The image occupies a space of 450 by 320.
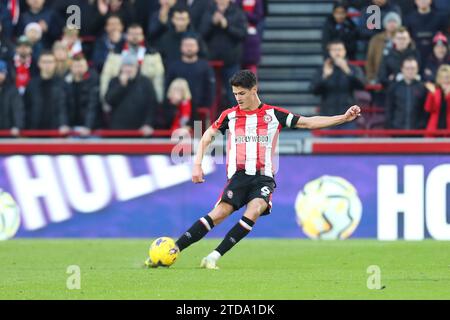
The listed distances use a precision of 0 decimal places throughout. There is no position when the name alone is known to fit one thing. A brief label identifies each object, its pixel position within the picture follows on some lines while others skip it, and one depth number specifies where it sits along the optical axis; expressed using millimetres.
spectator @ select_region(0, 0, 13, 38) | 20955
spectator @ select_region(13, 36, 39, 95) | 19578
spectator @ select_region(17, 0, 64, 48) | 20641
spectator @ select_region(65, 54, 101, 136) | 19188
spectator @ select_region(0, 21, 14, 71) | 19953
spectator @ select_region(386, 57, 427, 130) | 18672
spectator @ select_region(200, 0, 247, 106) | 19875
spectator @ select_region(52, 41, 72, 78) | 19484
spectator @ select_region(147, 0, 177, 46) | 20156
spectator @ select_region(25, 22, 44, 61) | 20234
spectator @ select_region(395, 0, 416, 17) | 20969
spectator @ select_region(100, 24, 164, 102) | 19219
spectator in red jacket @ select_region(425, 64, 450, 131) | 18609
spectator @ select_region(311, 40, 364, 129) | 18875
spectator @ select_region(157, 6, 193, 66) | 19656
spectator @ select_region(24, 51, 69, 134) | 19172
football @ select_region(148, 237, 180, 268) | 13023
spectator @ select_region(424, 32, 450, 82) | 19516
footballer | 13039
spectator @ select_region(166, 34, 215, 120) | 19156
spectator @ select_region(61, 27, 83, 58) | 19984
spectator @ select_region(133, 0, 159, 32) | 20859
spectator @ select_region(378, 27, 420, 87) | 19266
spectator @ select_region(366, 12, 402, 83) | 19859
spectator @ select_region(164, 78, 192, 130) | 18781
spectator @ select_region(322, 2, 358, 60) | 20312
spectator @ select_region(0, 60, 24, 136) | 19141
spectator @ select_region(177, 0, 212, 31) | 20327
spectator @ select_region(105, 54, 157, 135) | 18969
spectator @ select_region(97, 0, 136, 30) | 20594
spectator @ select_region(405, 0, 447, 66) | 20328
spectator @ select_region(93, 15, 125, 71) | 20000
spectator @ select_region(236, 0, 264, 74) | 20484
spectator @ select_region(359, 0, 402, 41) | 20188
